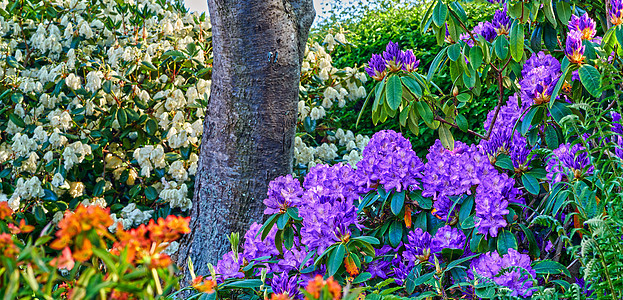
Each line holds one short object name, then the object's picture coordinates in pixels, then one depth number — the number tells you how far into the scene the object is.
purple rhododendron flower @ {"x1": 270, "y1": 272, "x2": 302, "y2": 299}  3.81
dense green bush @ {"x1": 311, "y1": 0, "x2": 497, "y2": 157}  5.66
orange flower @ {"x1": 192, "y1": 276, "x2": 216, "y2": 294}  2.41
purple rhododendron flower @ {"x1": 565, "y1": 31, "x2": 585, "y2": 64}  3.88
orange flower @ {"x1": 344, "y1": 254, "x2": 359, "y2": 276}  3.84
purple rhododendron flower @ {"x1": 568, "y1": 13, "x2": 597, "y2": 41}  3.95
